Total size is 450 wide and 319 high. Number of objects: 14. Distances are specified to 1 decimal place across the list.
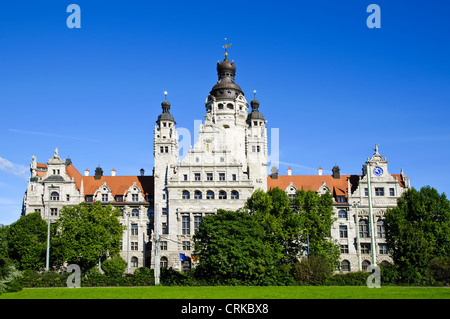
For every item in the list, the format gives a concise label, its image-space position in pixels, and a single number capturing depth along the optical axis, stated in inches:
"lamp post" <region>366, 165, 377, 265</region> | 1664.9
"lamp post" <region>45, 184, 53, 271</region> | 2183.8
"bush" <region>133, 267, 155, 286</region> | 1923.0
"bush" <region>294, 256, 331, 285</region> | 1940.2
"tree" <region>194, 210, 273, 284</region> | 1926.7
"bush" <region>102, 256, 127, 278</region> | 2380.7
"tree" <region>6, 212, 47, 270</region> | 2306.8
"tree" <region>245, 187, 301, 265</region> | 2334.2
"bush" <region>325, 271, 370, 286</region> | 1886.1
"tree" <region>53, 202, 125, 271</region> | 2253.9
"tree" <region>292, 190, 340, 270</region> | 2369.6
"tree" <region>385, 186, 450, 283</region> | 2209.6
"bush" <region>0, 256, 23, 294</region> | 1573.6
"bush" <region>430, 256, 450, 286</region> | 1941.3
